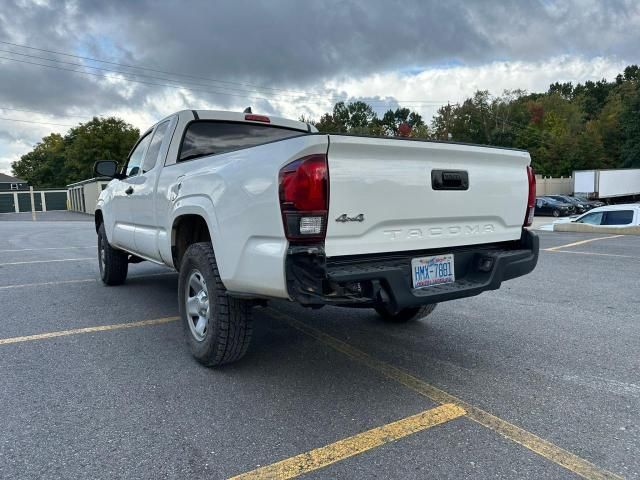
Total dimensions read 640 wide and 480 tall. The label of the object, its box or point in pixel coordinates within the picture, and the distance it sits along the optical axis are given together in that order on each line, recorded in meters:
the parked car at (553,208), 31.38
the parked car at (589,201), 35.69
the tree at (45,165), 73.88
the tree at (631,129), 54.69
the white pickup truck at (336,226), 2.62
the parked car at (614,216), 14.49
